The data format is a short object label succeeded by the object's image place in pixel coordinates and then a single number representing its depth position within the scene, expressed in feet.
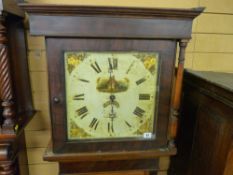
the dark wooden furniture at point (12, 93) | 2.78
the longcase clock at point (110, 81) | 2.47
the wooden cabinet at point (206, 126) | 2.59
